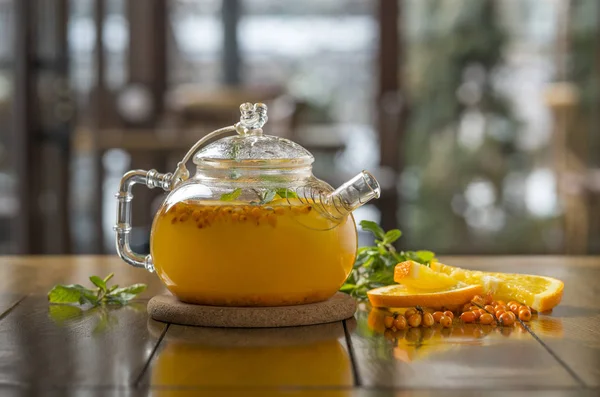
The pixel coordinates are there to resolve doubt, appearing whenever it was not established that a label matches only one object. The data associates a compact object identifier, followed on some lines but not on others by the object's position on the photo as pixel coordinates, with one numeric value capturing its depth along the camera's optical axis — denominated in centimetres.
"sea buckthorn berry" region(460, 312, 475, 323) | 88
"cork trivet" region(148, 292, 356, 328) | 87
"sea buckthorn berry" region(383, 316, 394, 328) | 86
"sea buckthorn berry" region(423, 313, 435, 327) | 87
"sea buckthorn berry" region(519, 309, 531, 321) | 89
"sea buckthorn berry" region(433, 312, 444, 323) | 88
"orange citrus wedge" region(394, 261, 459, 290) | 90
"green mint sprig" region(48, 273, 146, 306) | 95
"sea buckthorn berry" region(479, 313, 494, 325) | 88
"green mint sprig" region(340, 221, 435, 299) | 99
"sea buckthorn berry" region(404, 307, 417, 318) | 87
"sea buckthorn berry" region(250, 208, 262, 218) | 87
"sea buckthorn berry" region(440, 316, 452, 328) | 87
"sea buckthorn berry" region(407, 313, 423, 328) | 86
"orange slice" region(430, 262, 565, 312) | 93
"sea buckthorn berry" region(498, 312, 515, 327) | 87
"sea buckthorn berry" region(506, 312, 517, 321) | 87
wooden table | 72
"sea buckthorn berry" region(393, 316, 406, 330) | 86
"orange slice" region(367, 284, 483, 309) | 90
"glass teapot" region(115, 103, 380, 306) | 87
